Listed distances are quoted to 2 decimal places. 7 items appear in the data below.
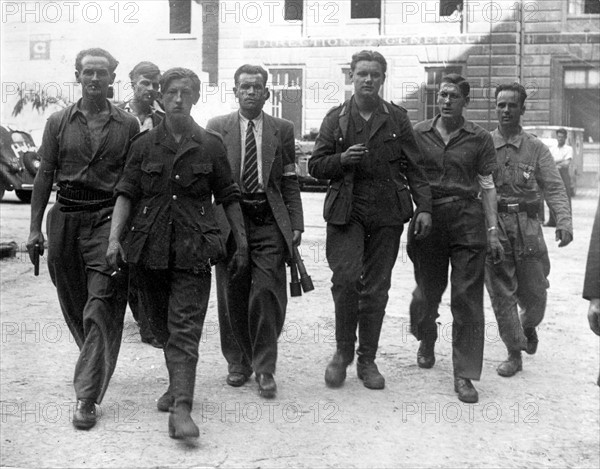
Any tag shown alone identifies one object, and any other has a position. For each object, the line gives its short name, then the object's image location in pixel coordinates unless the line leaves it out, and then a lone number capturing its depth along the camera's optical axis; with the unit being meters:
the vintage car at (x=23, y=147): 15.74
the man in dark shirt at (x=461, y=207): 5.97
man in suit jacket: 5.75
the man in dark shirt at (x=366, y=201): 5.93
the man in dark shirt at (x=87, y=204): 5.20
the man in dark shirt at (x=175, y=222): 4.90
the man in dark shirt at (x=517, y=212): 6.50
